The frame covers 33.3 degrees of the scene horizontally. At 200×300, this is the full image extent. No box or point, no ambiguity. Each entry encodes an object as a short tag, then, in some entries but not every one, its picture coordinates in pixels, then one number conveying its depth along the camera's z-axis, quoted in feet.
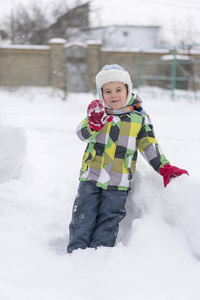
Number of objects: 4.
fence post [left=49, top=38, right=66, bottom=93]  44.41
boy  6.23
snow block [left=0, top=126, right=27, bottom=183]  9.31
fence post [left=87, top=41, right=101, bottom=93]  46.37
